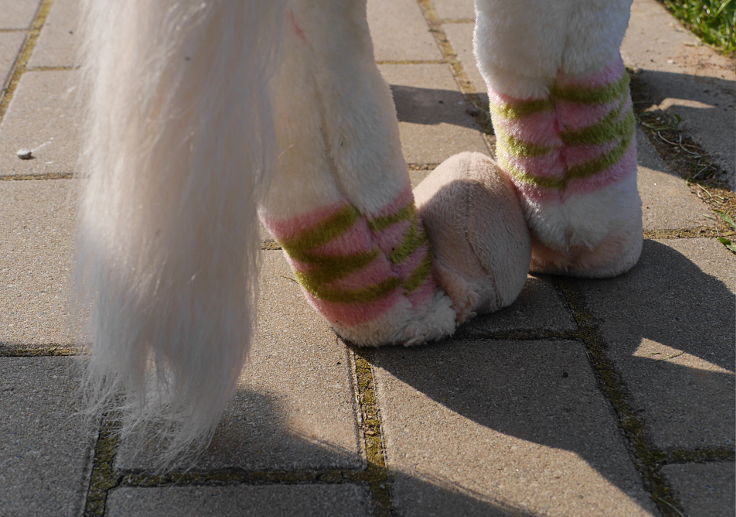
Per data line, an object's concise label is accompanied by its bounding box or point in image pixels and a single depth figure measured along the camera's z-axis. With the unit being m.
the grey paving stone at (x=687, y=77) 2.15
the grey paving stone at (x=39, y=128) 2.11
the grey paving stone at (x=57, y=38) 2.45
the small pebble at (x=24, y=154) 2.12
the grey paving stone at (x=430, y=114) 2.15
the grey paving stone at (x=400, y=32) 2.51
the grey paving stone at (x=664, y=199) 1.97
